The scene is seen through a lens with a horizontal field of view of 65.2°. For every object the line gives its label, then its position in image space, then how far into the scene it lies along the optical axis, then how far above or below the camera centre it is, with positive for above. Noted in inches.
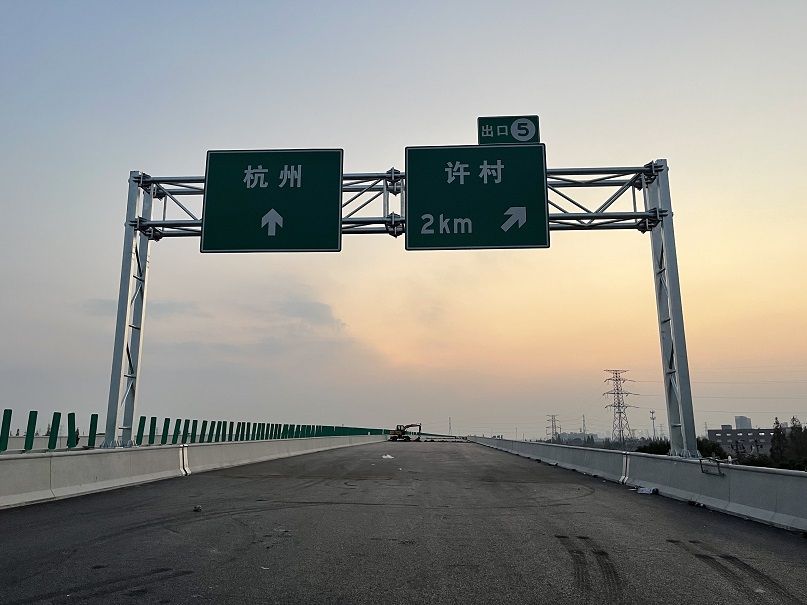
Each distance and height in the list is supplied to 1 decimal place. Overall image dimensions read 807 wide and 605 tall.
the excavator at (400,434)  3245.6 +21.6
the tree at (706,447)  1339.4 -20.2
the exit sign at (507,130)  682.2 +327.7
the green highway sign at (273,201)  653.9 +244.3
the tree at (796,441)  3375.2 -19.6
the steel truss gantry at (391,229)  631.2 +218.6
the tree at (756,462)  1350.4 -51.8
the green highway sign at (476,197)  640.4 +243.7
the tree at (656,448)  1058.7 -17.5
